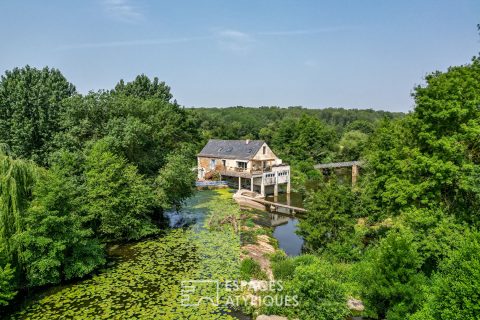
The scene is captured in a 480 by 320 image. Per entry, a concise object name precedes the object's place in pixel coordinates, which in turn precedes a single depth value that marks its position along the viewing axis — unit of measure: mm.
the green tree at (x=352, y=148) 62194
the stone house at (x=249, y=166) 39781
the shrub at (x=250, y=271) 16375
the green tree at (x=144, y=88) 39719
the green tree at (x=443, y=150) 15250
